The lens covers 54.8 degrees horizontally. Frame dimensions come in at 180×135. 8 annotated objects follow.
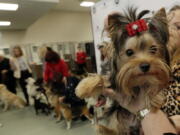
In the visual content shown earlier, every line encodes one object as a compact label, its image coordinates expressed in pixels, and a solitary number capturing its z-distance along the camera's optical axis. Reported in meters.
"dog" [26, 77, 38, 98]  4.34
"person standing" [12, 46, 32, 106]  4.64
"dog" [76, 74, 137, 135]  1.08
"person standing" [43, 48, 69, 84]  3.59
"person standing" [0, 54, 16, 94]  4.66
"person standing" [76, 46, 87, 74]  6.85
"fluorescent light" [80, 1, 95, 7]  6.54
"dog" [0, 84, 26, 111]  4.60
